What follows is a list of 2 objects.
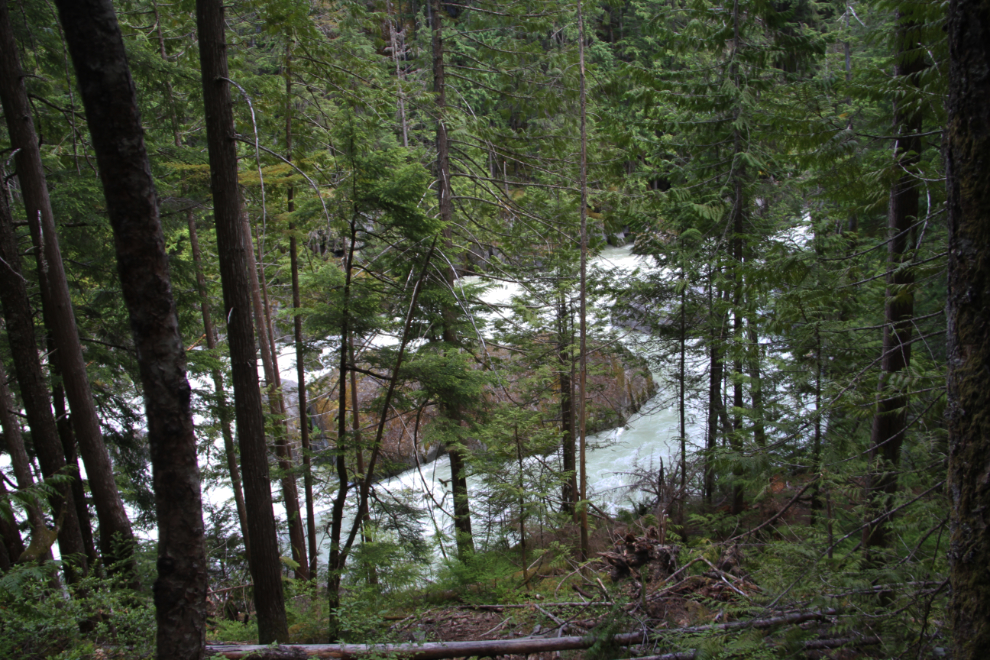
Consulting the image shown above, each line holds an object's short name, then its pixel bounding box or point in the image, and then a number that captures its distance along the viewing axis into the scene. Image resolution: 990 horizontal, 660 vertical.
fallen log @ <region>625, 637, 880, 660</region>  3.19
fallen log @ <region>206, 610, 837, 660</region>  3.76
